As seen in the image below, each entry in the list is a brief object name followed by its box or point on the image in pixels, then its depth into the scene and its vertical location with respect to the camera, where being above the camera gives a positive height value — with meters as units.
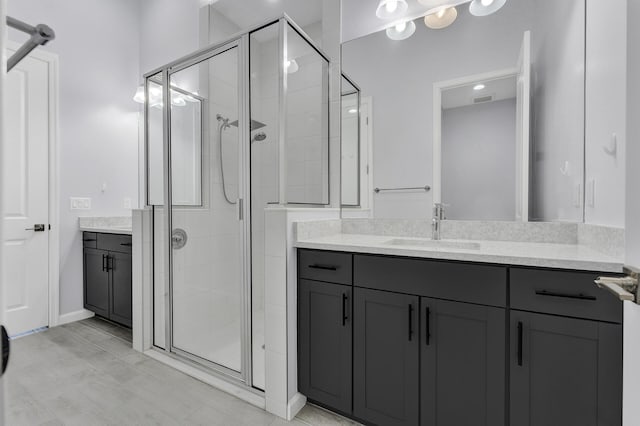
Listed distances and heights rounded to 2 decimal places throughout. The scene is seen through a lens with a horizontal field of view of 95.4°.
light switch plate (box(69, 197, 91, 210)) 2.82 +0.07
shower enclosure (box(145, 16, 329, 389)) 1.74 +0.24
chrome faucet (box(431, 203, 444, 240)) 1.72 -0.06
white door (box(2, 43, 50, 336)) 2.46 +0.13
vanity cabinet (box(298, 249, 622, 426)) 0.98 -0.54
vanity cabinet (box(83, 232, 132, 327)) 2.48 -0.59
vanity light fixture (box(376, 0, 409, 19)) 1.86 +1.31
